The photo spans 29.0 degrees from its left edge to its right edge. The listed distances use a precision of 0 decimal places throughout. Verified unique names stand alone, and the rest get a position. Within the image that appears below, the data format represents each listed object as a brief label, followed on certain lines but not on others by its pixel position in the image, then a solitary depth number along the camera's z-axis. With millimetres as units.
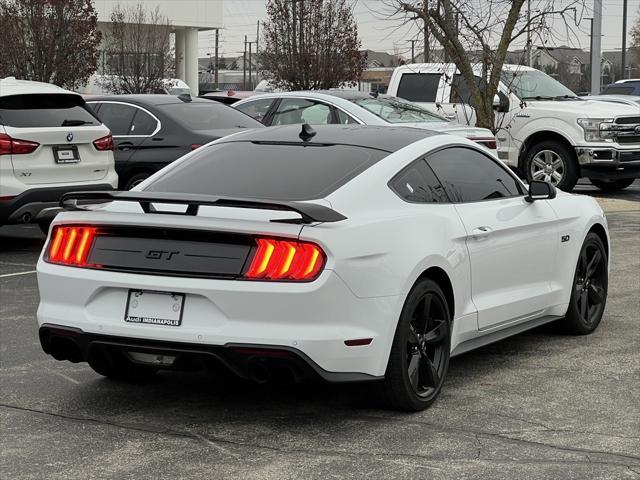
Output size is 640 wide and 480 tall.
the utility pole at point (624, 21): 67169
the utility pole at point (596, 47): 26047
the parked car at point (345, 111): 15875
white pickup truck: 18875
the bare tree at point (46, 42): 26188
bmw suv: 12203
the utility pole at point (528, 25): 19156
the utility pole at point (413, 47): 19406
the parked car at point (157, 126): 13888
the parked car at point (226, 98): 19466
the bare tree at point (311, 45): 30219
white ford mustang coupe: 5613
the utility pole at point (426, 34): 18766
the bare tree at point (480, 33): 18781
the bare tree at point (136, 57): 44219
